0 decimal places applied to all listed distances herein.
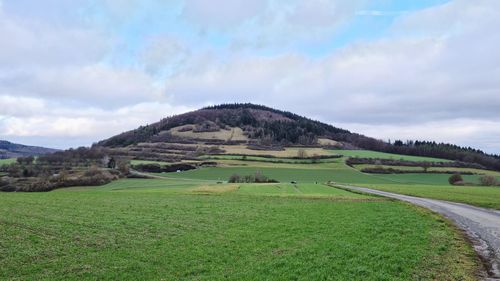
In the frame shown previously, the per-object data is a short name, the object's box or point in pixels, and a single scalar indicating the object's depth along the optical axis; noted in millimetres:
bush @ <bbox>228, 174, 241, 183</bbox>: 107875
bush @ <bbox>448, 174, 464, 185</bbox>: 105875
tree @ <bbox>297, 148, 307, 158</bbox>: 156625
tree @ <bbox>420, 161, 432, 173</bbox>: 131500
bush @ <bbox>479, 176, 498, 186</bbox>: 100162
